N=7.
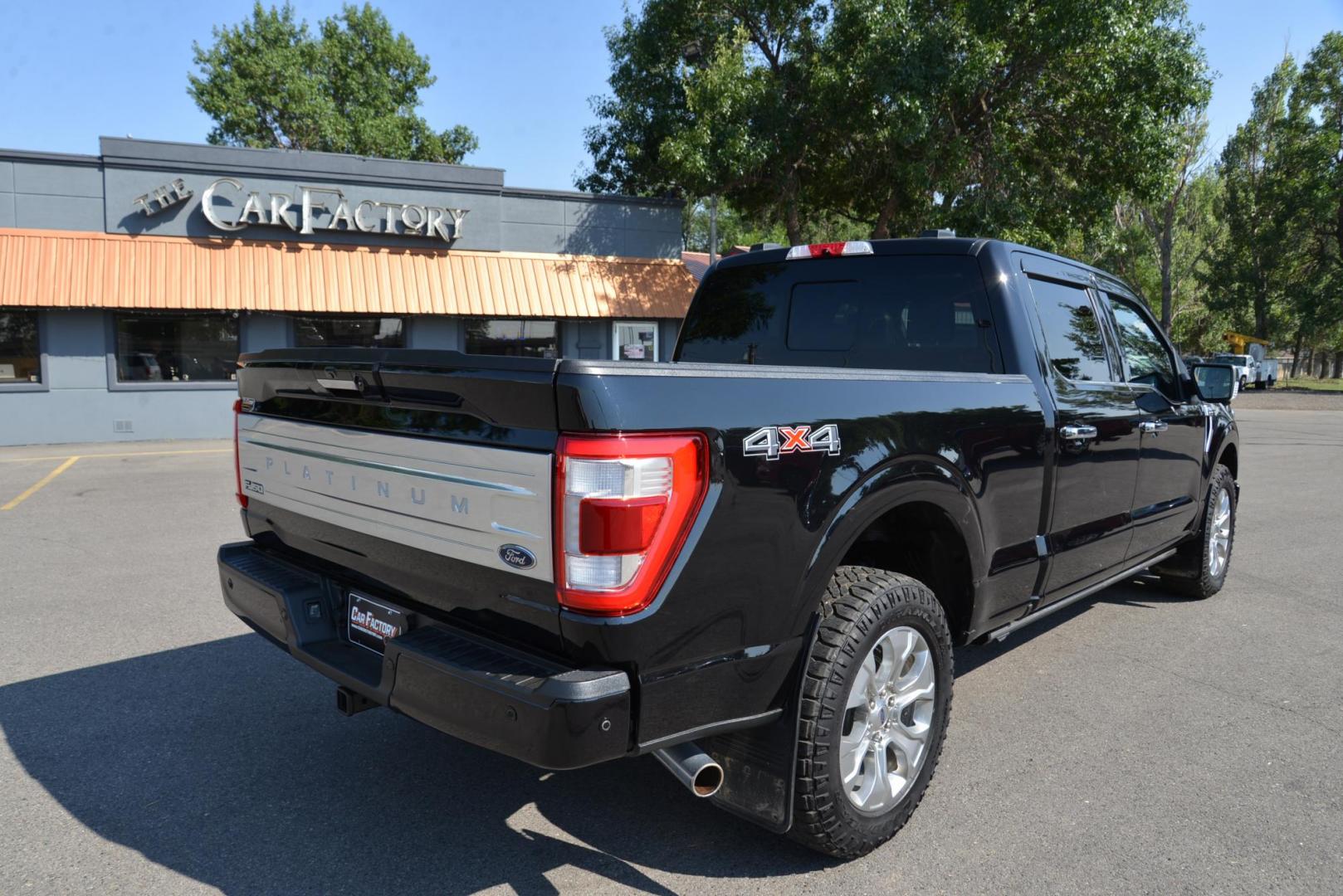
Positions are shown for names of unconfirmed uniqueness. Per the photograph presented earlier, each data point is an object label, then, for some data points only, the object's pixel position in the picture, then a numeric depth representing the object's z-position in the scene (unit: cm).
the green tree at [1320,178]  3731
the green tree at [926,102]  1686
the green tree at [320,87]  3434
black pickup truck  211
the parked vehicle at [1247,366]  3441
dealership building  1529
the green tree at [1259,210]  4022
